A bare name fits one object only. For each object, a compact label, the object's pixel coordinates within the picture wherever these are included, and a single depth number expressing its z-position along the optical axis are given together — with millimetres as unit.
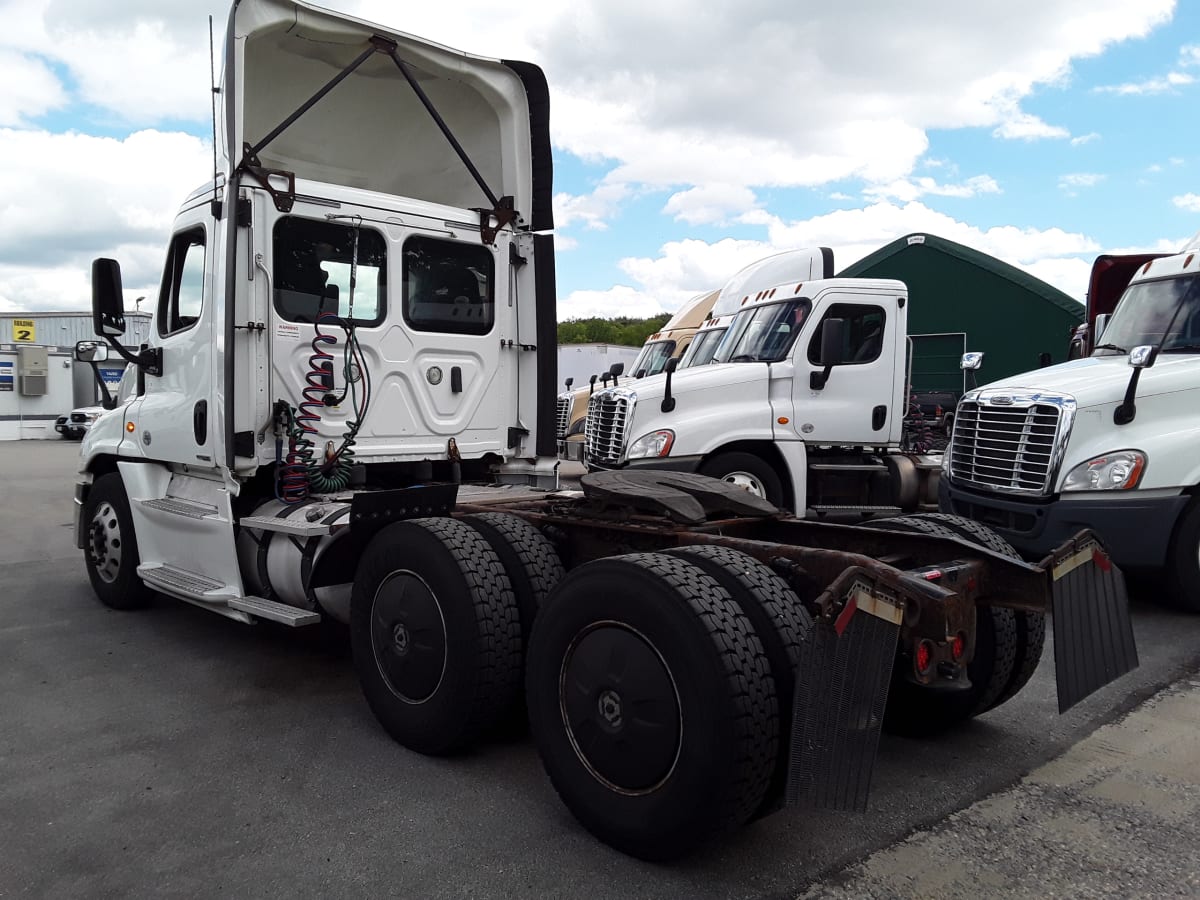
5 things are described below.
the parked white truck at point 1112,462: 6324
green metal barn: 15383
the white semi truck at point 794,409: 8414
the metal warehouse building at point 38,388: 30422
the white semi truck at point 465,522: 2871
